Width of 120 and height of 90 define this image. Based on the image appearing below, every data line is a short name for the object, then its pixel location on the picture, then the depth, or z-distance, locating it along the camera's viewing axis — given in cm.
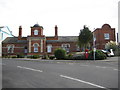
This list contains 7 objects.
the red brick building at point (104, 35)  4297
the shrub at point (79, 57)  2642
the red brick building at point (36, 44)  4222
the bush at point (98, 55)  2583
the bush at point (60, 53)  2845
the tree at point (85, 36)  3449
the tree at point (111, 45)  3775
